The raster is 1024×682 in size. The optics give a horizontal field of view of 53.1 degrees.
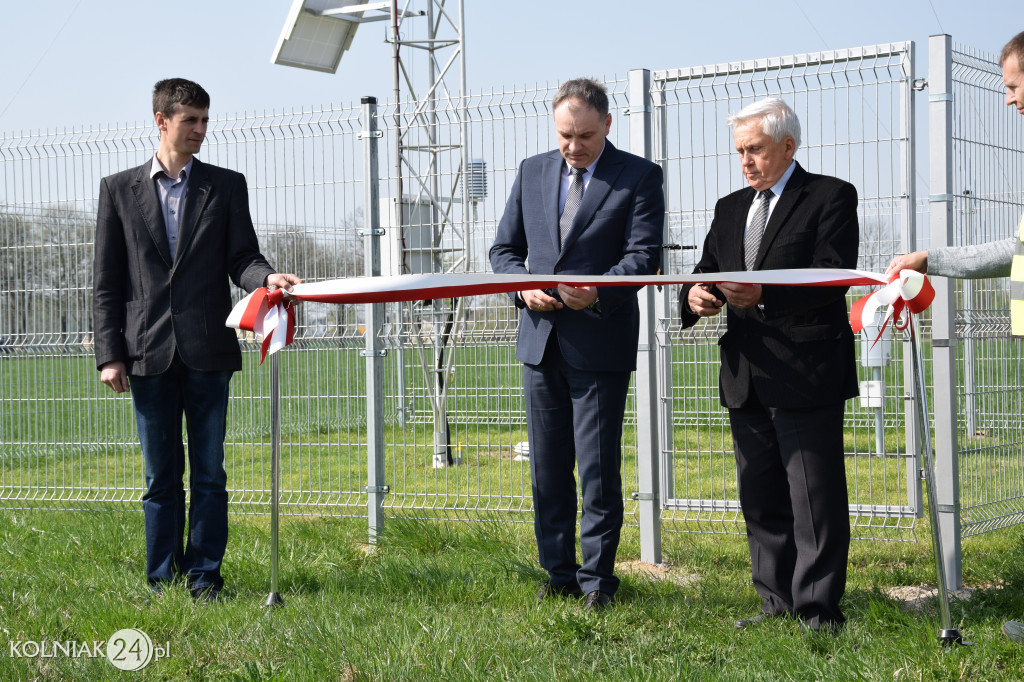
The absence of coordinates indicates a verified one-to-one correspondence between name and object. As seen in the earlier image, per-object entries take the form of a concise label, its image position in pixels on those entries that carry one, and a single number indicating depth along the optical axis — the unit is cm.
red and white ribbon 369
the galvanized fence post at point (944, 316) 501
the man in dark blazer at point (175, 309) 471
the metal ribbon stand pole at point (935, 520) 356
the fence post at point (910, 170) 524
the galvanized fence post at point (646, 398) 556
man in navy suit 441
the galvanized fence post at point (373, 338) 620
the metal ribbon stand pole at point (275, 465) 450
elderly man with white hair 393
